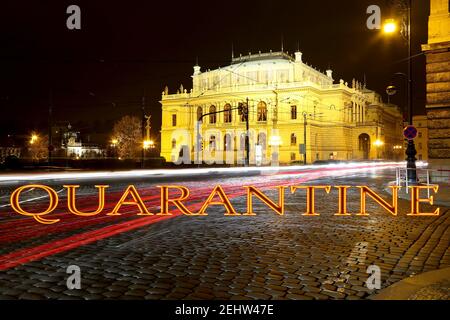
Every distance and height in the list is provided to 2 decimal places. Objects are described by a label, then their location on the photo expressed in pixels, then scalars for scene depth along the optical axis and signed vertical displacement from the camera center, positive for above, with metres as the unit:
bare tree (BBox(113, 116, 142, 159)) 85.84 +4.49
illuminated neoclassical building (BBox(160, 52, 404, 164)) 80.94 +8.12
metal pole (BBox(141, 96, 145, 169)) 39.94 +4.75
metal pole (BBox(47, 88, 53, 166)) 41.19 +5.65
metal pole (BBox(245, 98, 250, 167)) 49.05 +0.23
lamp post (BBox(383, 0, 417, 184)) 17.95 +1.71
